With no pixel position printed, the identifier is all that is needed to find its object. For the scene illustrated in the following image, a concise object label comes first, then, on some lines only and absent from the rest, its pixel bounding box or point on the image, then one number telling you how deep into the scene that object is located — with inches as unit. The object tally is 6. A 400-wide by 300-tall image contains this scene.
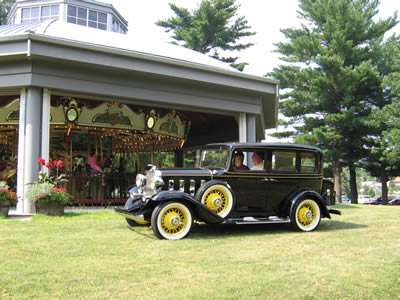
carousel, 506.9
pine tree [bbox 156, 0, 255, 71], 1444.4
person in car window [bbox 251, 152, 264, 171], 295.0
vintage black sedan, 257.1
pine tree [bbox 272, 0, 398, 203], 1123.3
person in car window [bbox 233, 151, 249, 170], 286.5
